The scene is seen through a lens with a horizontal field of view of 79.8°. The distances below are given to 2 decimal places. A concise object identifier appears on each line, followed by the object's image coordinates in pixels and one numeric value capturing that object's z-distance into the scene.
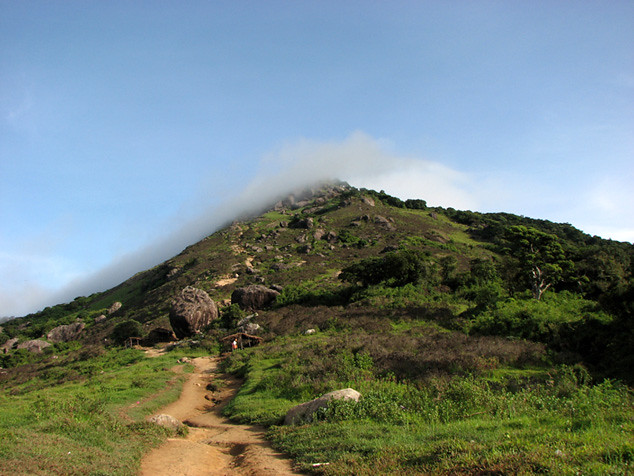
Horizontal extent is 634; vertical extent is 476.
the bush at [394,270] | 45.91
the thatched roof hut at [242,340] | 33.44
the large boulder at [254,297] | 47.06
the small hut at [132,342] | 39.96
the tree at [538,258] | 35.22
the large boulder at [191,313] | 41.94
